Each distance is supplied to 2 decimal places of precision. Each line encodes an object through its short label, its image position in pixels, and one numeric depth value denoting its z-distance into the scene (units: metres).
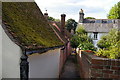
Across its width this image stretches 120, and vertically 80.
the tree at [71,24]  40.34
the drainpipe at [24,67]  2.44
